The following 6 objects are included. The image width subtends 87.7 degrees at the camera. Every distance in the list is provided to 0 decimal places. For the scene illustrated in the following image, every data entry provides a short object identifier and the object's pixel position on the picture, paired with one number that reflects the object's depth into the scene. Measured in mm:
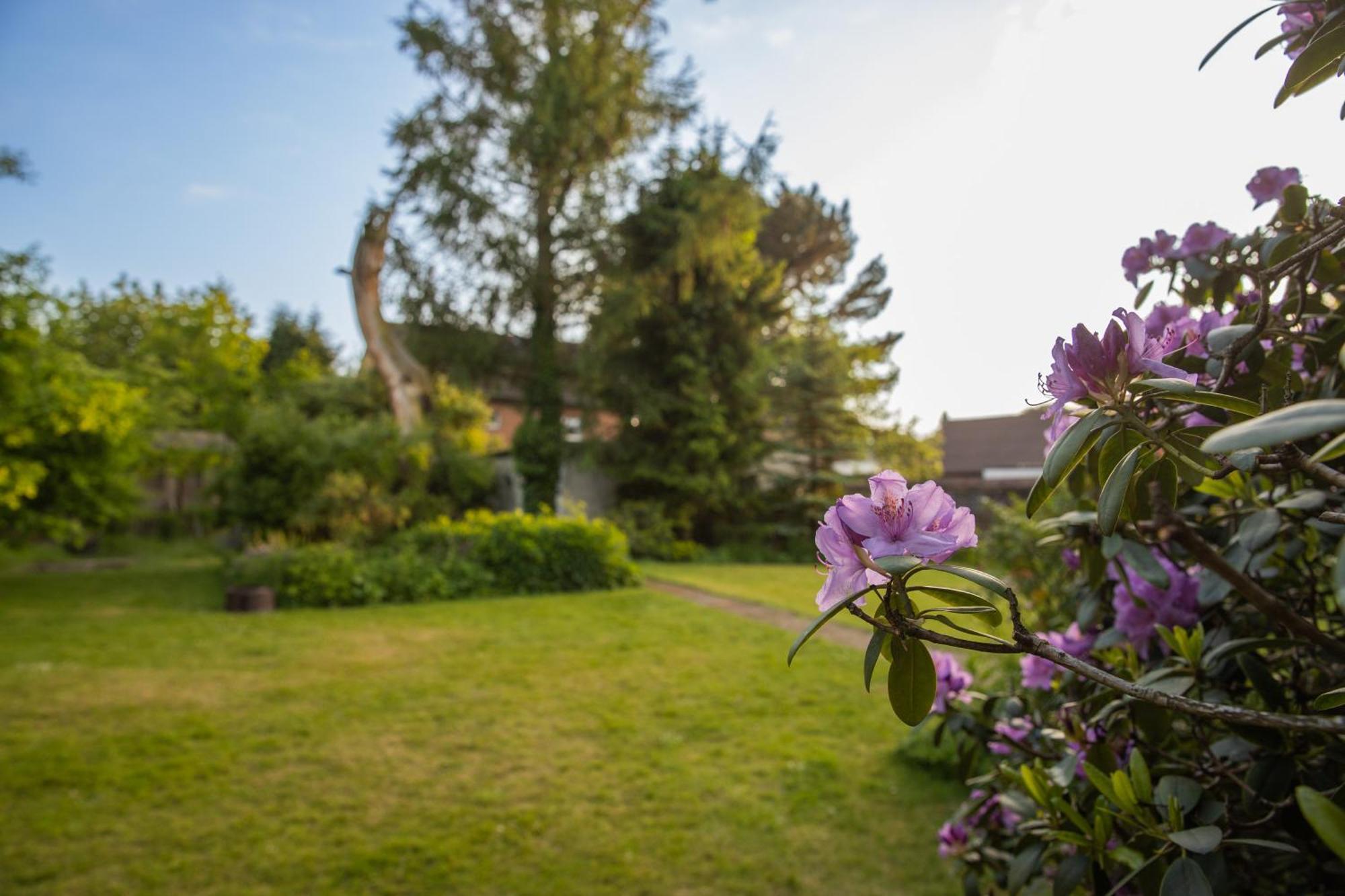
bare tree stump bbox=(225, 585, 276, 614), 7336
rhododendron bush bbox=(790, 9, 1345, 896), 550
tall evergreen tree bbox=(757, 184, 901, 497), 14766
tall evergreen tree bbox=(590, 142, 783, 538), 12930
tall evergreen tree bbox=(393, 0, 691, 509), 12984
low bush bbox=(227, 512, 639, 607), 7980
